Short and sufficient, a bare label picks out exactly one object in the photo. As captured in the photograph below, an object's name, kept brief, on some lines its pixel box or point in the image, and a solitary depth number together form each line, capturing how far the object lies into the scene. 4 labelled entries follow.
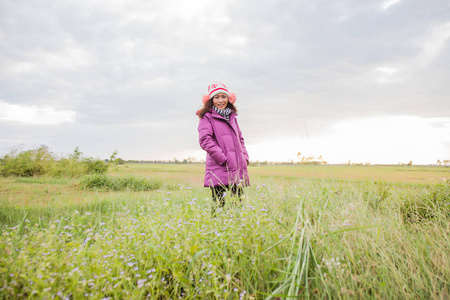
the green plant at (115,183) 8.14
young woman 4.55
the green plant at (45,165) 9.76
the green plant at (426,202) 4.62
